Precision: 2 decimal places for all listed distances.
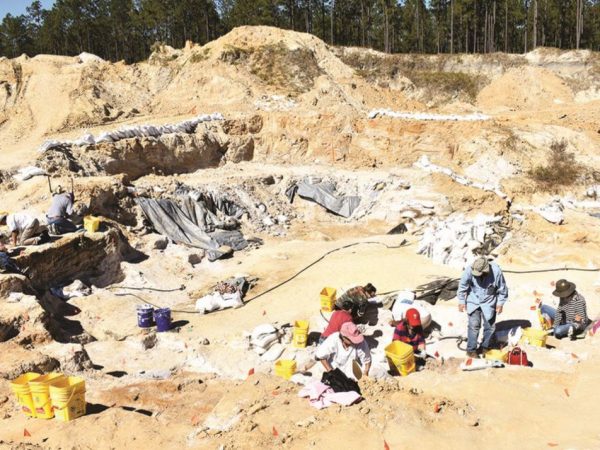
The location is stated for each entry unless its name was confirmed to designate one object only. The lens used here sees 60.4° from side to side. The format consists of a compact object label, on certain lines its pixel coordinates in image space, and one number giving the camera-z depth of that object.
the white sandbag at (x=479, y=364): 6.58
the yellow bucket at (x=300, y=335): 8.70
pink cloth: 5.38
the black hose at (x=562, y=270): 10.13
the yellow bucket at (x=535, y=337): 7.46
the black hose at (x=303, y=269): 11.38
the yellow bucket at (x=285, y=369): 7.34
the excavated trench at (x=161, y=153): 15.85
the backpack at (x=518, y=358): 6.86
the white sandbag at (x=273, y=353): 8.60
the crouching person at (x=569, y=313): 7.51
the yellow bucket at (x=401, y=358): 6.77
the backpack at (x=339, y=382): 5.62
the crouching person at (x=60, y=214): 11.45
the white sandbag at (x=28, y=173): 13.96
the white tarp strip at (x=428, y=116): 21.88
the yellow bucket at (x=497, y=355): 7.08
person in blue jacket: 6.91
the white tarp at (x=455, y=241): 11.67
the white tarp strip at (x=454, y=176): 17.34
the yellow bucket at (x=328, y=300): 9.76
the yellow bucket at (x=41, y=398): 5.69
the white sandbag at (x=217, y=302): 10.79
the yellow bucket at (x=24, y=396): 5.84
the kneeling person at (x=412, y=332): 7.56
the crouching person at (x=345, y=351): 6.11
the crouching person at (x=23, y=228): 10.56
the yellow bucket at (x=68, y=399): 5.67
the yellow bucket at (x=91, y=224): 12.12
